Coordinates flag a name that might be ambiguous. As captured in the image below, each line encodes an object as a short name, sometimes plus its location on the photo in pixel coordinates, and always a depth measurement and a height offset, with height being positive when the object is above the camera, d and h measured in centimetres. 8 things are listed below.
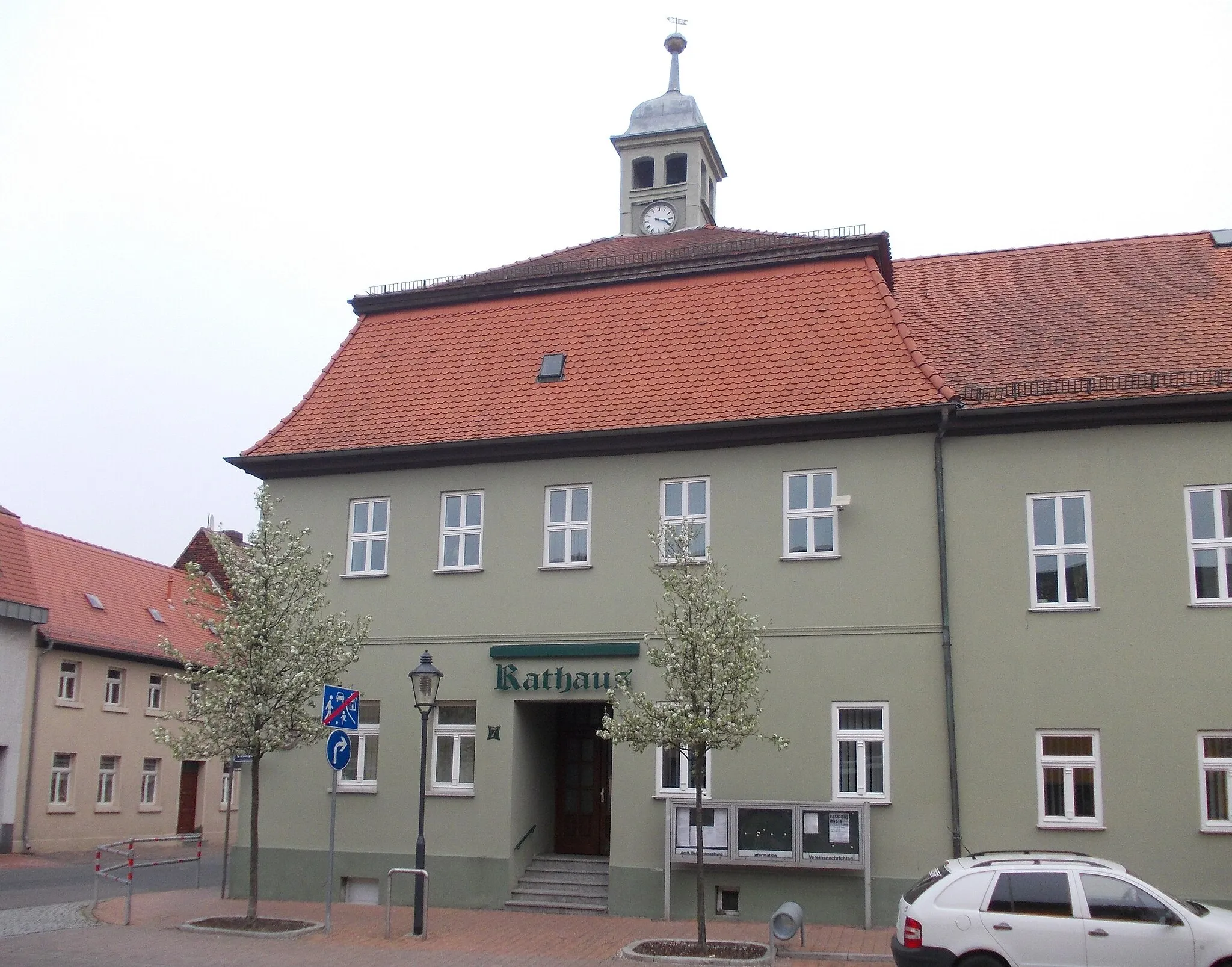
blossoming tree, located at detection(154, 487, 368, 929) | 1748 +102
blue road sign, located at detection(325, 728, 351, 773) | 1647 -20
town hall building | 1719 +284
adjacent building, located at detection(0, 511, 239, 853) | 3195 +87
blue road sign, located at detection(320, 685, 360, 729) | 1655 +34
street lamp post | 1769 +66
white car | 1183 -165
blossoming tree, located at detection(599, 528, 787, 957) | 1540 +68
